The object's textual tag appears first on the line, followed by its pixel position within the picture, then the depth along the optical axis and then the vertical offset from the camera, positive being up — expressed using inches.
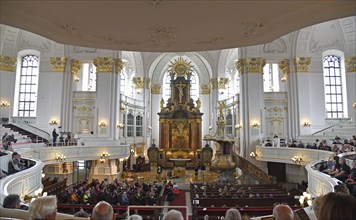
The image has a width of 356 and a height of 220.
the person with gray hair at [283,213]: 103.9 -31.0
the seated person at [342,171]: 285.1 -40.9
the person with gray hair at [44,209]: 89.7 -25.9
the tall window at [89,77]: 987.3 +206.1
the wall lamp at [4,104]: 807.0 +84.2
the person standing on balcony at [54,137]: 704.5 -13.9
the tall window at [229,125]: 1035.3 +32.8
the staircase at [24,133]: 735.1 -2.6
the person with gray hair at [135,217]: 125.3 -39.7
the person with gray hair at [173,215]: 97.9 -30.4
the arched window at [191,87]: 1249.4 +216.6
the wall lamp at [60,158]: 651.5 -62.4
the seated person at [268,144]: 778.7 -30.0
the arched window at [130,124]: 1040.2 +34.1
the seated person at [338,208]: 70.0 -19.4
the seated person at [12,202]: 148.1 -38.8
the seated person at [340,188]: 147.4 -30.4
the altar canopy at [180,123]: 1106.1 +42.8
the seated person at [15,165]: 329.4 -40.8
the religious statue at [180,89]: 1165.6 +191.5
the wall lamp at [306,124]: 838.5 +31.0
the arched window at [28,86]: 877.0 +151.2
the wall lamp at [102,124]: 850.1 +27.1
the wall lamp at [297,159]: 652.6 -62.8
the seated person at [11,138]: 550.1 -12.7
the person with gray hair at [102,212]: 102.1 -30.5
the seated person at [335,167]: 310.2 -40.0
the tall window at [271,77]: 971.9 +205.8
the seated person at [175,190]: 631.4 -135.2
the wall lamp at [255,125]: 842.2 +27.0
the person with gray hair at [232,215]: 120.9 -37.2
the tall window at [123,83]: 1119.6 +208.3
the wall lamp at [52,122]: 837.8 +32.0
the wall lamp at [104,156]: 757.3 -66.1
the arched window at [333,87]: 873.5 +154.2
